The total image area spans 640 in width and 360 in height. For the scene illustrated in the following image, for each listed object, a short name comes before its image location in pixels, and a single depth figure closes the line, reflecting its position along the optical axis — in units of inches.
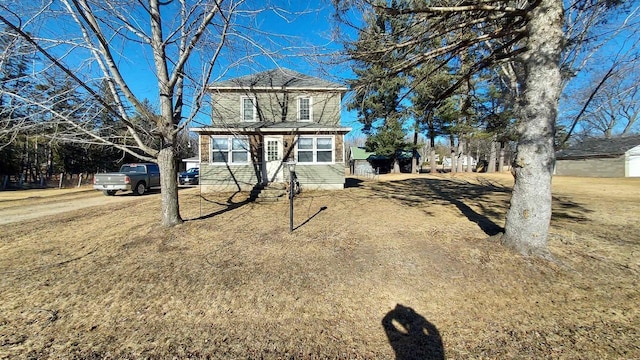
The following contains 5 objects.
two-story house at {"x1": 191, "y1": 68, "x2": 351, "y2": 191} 487.8
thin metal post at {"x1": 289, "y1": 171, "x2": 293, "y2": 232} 228.4
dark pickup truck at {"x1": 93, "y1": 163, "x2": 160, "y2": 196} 536.7
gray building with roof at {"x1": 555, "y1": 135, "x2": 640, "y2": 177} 983.6
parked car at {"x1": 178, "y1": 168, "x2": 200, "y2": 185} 937.5
